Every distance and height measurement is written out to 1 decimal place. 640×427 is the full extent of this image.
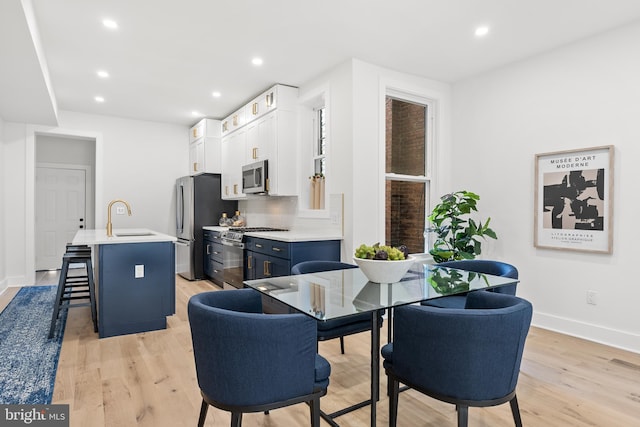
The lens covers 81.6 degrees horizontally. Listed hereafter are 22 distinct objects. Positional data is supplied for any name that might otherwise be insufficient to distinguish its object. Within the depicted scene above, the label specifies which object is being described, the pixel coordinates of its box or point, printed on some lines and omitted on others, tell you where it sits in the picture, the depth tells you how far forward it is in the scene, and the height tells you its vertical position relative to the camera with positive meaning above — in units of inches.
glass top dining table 63.5 -16.3
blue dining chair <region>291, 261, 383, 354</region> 86.4 -27.4
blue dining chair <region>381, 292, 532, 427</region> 57.9 -22.6
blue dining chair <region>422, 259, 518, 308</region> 96.3 -17.0
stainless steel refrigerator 229.5 -2.4
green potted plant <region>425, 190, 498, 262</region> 151.9 -8.2
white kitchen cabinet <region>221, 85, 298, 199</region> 181.2 +38.4
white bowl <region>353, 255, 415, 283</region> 79.6 -12.7
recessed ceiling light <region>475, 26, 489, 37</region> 124.3 +61.4
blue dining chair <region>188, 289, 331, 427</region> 54.9 -22.8
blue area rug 90.5 -44.6
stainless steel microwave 188.1 +17.0
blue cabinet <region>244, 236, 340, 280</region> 145.3 -18.2
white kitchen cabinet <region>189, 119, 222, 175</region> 244.5 +41.7
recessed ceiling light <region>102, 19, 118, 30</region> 121.9 +61.8
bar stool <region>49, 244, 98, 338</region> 131.9 -28.3
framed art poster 126.8 +4.4
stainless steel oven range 181.6 -23.1
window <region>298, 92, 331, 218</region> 179.3 +28.6
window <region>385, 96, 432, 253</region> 167.8 +18.8
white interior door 267.6 -1.3
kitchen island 129.3 -26.5
